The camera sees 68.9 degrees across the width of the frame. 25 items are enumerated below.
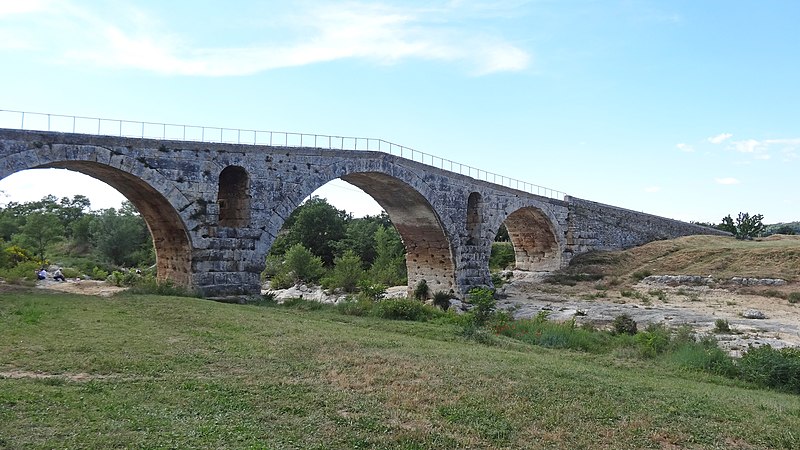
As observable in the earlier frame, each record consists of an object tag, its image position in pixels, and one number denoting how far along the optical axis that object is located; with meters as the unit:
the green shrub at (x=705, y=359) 11.83
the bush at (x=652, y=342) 13.62
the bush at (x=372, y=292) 23.64
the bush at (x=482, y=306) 18.77
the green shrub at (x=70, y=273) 28.08
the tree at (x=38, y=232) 38.78
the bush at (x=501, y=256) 46.25
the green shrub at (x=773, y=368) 10.99
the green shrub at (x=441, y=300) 25.34
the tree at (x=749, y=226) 47.69
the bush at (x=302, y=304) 19.50
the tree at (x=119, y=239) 40.03
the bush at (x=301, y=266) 35.31
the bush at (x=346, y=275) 31.58
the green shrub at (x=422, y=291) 30.47
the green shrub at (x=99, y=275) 28.75
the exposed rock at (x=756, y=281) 28.11
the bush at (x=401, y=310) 18.83
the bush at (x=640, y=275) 34.25
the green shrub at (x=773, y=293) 26.06
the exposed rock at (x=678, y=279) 31.03
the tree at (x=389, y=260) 36.09
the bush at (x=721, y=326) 18.34
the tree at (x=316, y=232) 44.78
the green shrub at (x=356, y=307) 19.02
